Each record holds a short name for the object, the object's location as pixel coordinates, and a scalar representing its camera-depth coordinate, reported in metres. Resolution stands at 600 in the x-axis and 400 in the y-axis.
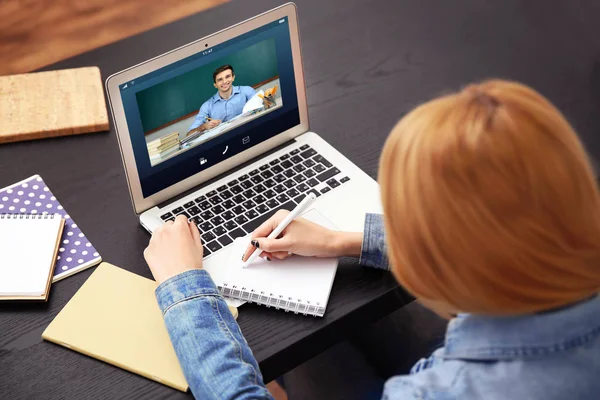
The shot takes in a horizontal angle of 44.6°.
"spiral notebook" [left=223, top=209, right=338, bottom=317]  1.03
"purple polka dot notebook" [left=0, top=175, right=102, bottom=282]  1.11
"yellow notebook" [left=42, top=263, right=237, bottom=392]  0.97
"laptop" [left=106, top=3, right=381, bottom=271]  1.12
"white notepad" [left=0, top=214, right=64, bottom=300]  1.06
